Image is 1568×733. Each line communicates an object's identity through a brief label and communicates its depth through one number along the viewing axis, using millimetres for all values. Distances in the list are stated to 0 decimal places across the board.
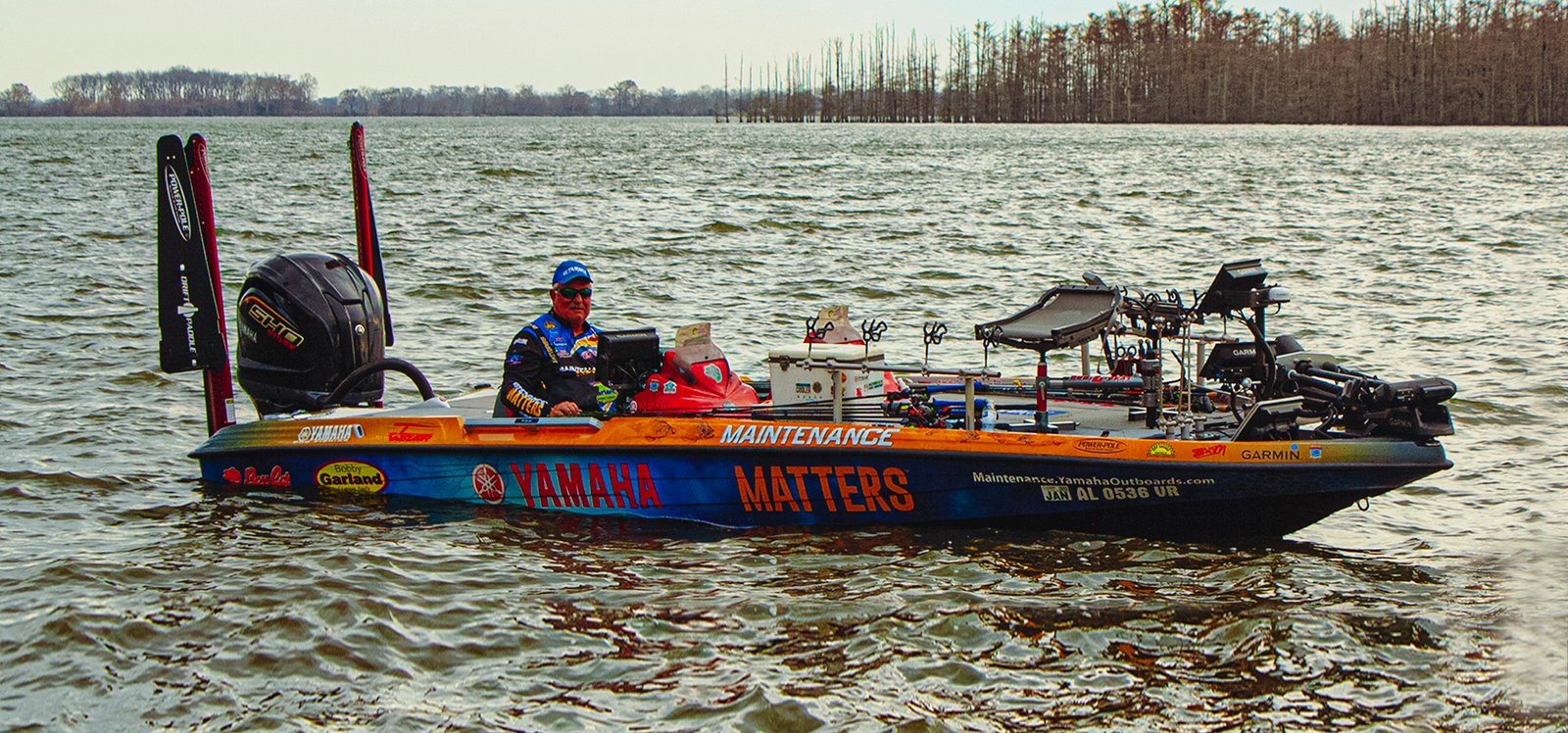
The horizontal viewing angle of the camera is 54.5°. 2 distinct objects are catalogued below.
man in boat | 9336
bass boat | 8023
